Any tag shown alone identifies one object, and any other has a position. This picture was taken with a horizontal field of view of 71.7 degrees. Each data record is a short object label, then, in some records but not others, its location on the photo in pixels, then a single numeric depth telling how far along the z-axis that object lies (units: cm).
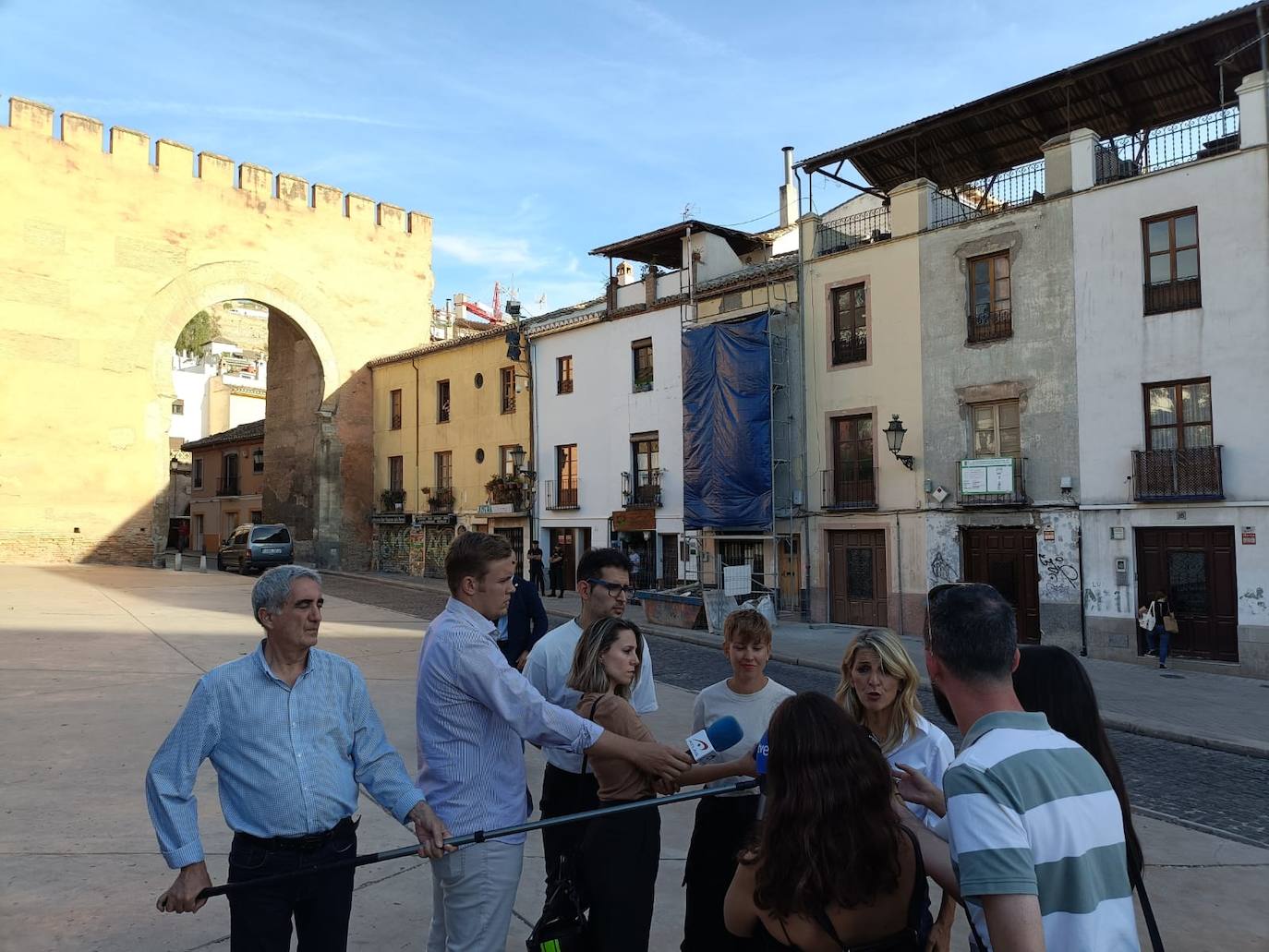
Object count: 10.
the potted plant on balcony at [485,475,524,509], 2798
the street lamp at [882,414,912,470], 1817
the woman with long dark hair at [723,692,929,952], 216
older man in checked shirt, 284
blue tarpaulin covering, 2075
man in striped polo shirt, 184
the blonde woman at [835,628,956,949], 348
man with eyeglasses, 368
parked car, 2959
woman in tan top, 316
